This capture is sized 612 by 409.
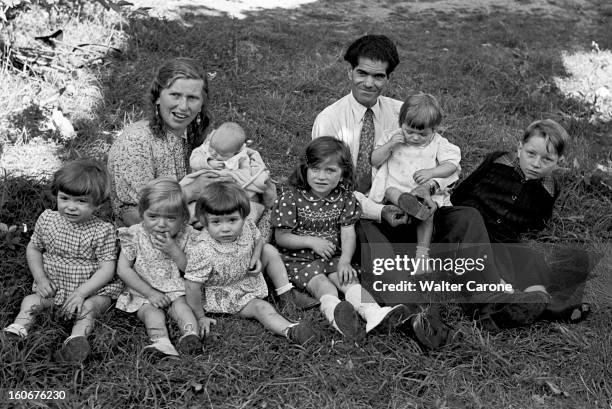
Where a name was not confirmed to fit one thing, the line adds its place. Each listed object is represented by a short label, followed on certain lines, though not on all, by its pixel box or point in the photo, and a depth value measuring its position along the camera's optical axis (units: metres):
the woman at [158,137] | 3.76
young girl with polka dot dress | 3.74
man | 3.58
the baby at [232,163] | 3.75
